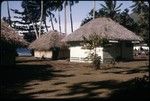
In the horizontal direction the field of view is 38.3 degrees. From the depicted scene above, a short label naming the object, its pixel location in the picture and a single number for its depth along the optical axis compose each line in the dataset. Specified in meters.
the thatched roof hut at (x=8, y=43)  16.69
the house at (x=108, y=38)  22.56
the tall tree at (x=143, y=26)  27.61
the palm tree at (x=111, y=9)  33.30
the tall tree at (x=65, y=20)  36.95
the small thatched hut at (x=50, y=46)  26.92
